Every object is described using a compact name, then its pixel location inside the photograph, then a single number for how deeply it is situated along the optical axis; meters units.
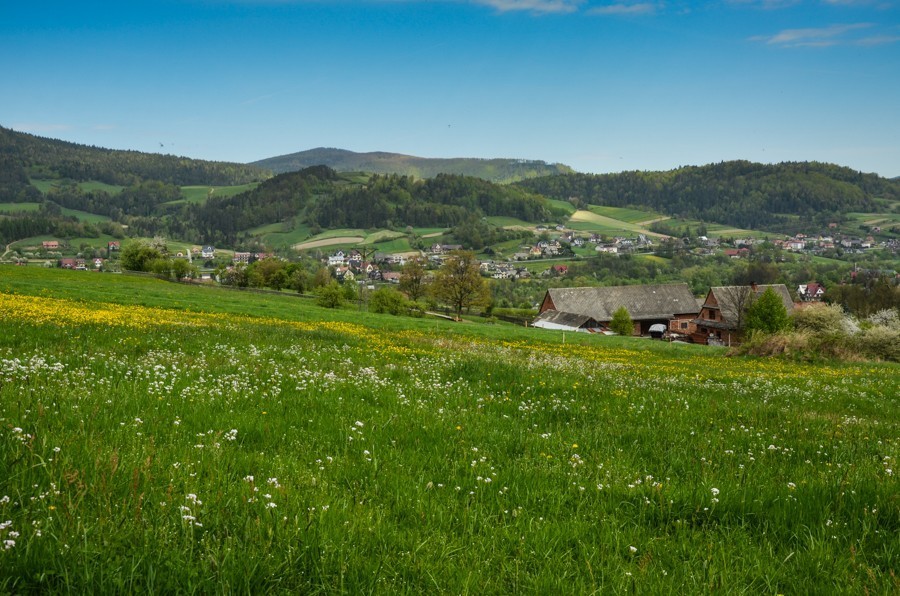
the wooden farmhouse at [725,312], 83.12
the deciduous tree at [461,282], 95.56
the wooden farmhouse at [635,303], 104.25
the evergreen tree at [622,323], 87.56
